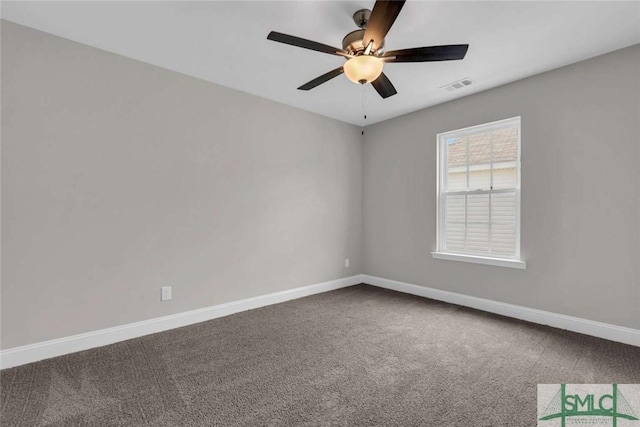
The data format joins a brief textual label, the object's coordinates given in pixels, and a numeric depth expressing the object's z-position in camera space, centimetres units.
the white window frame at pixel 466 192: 321
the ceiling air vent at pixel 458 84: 317
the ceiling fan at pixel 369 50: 177
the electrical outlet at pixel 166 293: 292
